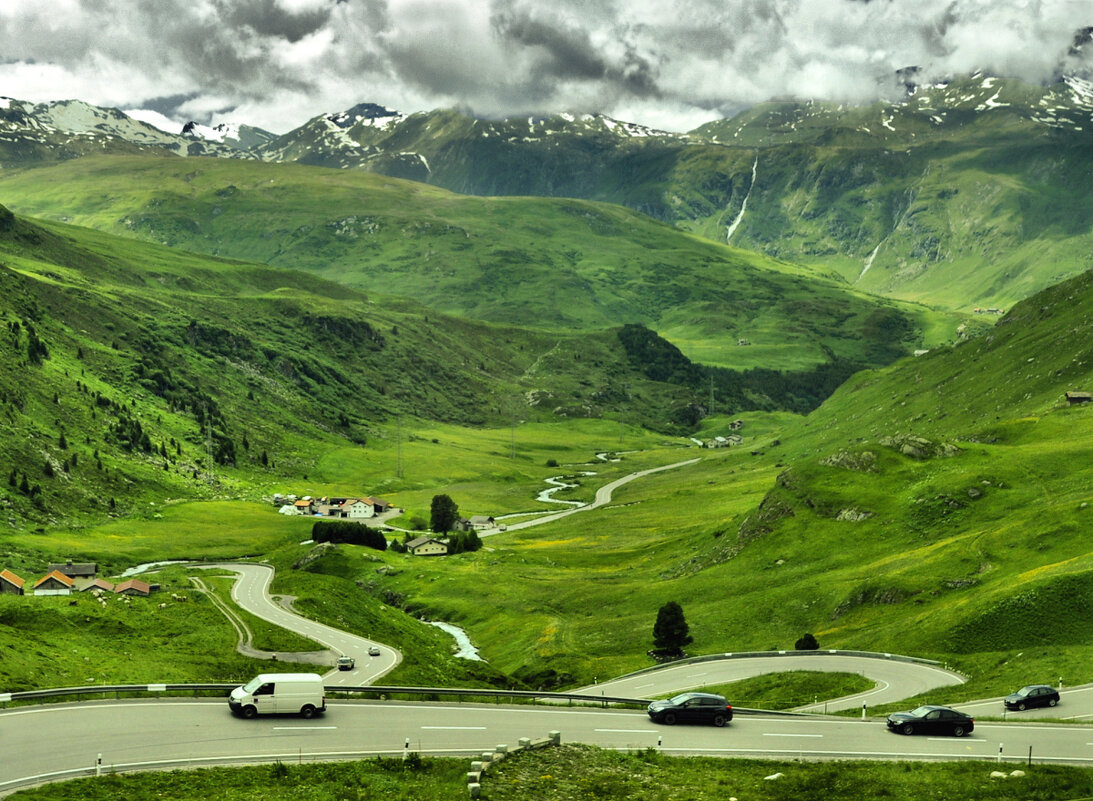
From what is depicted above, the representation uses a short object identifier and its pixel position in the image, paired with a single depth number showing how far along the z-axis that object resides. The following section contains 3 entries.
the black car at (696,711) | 55.94
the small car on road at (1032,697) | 59.88
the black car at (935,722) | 53.56
